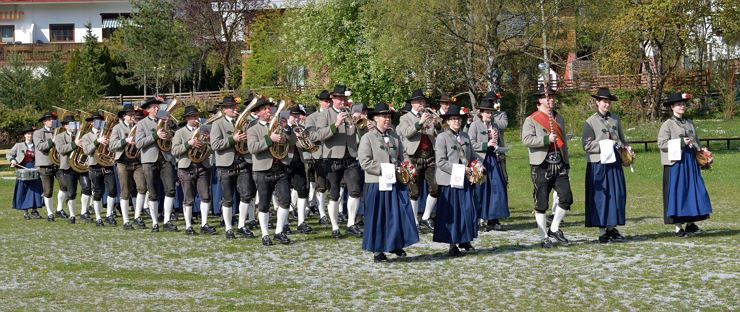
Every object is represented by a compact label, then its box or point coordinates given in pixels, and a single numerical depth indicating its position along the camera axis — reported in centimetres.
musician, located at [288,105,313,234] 1783
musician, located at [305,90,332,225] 1789
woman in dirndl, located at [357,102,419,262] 1404
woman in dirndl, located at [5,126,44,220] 2278
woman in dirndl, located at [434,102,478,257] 1425
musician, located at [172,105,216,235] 1794
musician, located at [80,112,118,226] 2030
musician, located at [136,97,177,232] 1853
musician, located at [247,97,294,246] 1619
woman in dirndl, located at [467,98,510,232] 1745
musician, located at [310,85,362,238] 1697
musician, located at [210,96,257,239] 1694
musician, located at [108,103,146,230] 1916
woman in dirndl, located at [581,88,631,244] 1516
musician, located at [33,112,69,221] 2175
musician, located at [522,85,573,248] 1512
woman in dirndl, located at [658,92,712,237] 1560
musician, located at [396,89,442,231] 1719
